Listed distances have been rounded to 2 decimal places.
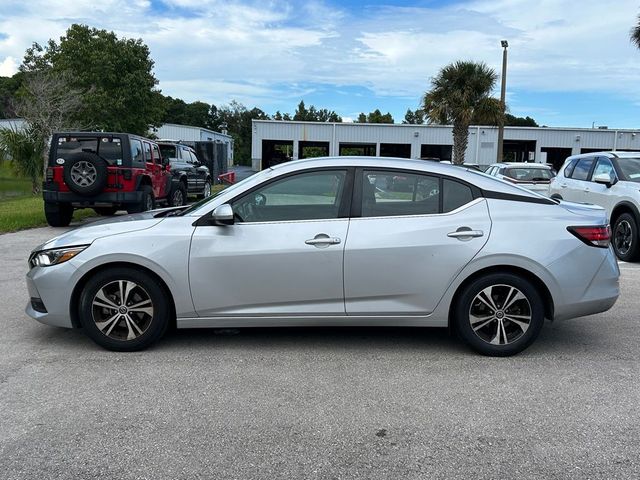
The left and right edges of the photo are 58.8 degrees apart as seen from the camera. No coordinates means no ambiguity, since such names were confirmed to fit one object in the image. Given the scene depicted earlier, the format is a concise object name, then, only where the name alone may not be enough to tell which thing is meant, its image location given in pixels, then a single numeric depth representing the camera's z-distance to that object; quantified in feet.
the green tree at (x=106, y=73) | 108.58
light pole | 80.15
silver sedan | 14.69
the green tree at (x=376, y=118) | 287.07
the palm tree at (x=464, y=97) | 87.51
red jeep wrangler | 36.86
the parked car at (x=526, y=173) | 48.44
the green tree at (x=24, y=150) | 59.57
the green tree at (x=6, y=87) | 215.92
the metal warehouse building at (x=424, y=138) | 138.41
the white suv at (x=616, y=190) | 30.14
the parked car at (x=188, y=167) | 59.80
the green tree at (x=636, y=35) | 88.17
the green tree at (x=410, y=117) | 345.92
